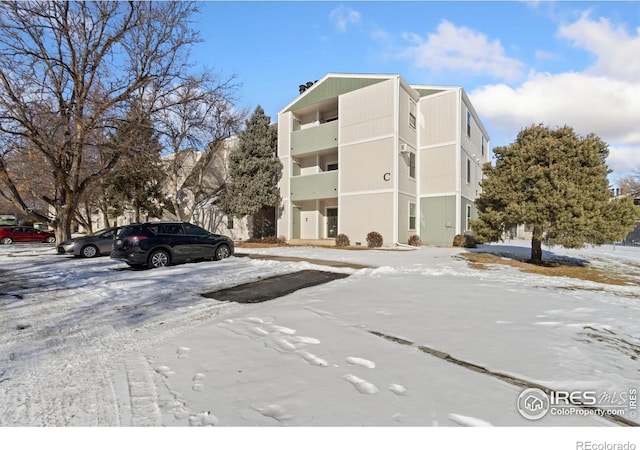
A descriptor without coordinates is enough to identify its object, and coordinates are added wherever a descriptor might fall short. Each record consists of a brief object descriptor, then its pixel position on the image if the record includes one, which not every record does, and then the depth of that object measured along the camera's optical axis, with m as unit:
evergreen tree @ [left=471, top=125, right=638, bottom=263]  9.98
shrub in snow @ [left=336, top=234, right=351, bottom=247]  19.31
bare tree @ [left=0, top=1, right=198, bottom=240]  14.75
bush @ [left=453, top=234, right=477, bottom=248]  18.62
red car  25.14
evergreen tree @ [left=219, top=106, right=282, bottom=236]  21.81
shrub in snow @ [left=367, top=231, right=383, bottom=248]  18.12
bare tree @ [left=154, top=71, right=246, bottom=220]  19.08
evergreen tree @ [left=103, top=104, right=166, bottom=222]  16.45
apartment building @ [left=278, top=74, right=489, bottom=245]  18.64
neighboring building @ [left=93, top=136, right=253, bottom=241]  26.39
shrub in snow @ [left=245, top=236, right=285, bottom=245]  21.56
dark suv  9.84
